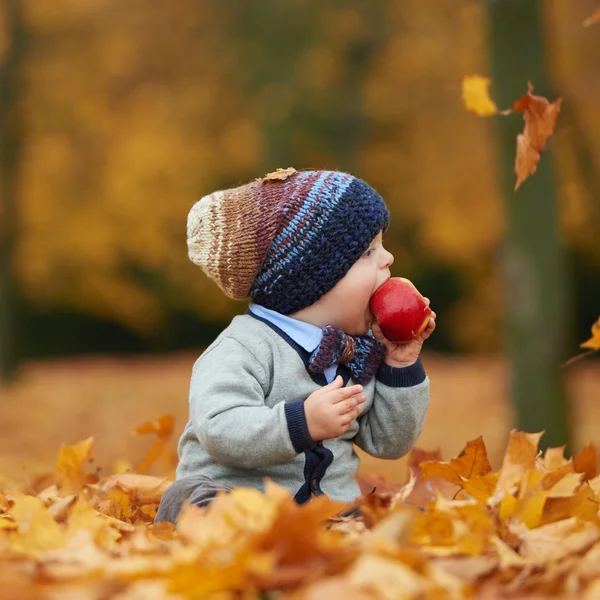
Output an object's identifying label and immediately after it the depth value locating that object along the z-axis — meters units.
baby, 5.00
